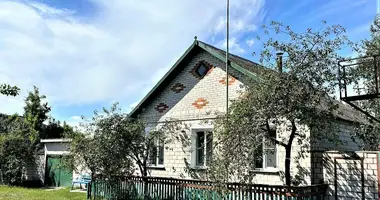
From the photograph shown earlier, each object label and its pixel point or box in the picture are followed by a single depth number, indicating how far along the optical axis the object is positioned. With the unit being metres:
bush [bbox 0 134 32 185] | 20.61
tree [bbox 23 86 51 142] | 27.66
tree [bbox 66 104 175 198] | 12.58
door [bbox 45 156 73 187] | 20.35
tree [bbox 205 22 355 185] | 8.71
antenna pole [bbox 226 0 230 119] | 12.20
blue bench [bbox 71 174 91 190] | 17.64
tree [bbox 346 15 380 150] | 11.31
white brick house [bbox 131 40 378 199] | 11.83
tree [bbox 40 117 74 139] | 29.48
